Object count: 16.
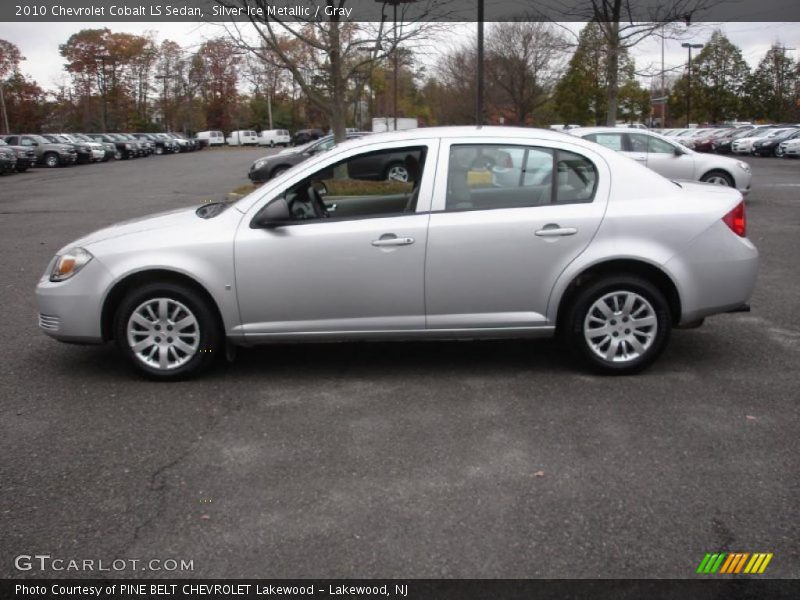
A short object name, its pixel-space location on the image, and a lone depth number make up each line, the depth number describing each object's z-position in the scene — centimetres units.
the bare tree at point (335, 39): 1761
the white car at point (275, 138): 7706
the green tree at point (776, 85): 6431
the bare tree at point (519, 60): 4112
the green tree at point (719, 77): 6431
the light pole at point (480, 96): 1812
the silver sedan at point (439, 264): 505
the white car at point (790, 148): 3488
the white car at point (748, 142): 3866
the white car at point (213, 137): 7994
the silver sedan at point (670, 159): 1462
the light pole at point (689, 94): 6093
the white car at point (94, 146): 4431
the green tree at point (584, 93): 4638
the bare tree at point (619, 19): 2367
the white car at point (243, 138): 8181
